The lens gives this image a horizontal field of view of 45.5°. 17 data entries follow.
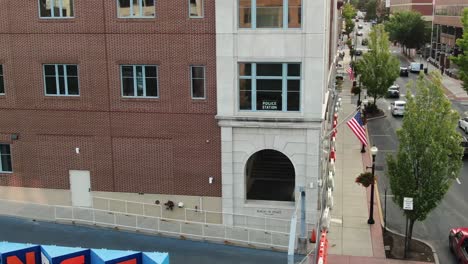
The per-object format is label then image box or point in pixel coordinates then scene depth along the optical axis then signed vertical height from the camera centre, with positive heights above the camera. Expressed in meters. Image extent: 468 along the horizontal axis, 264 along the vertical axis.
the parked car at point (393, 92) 58.38 -6.95
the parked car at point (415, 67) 80.69 -5.97
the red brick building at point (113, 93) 23.39 -2.85
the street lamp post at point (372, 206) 23.83 -7.72
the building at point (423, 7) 128.62 +4.14
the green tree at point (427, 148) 20.41 -4.47
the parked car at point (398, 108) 48.44 -7.07
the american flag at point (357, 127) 24.22 -4.37
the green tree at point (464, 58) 45.34 -2.72
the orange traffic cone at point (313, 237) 22.16 -8.27
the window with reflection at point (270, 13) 21.91 +0.49
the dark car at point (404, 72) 78.00 -6.45
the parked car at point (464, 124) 41.99 -7.46
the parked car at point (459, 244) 20.29 -8.09
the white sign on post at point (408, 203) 20.45 -6.41
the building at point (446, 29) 77.80 -0.60
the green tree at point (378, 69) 48.28 -3.70
